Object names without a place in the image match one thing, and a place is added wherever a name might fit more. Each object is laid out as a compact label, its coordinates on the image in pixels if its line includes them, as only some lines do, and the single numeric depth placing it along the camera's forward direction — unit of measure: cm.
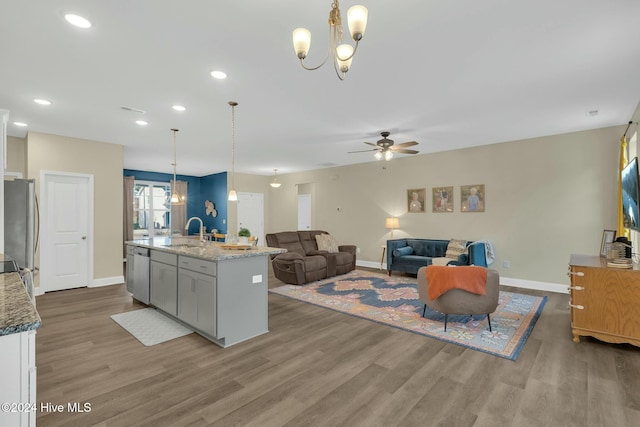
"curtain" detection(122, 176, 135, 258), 877
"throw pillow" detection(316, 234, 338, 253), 683
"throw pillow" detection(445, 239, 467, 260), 588
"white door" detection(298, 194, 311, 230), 970
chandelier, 154
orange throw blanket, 336
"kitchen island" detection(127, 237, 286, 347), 304
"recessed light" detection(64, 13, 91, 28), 218
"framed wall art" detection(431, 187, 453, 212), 641
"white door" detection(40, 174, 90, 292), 519
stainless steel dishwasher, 426
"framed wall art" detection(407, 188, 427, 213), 682
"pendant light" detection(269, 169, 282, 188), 921
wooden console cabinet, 288
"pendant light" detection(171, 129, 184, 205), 468
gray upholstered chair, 340
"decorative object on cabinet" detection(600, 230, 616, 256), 400
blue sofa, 603
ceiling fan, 489
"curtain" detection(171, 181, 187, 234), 973
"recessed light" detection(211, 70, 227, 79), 303
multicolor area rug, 323
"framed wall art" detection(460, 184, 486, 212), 598
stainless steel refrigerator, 375
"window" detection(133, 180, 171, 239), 920
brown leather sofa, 572
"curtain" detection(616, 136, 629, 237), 436
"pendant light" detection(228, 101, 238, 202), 386
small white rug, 329
